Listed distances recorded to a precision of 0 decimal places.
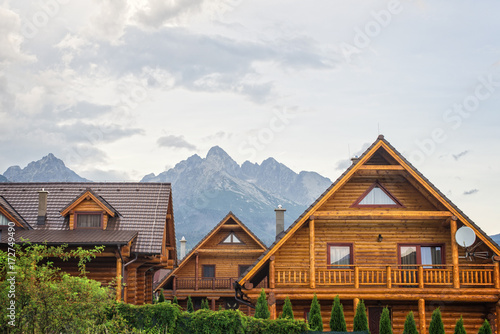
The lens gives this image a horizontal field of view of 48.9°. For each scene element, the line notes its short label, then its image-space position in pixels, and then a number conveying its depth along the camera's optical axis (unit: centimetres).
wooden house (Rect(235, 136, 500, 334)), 2009
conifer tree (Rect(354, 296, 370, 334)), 1816
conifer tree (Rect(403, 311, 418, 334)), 1789
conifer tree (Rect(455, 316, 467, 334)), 1769
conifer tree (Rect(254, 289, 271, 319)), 1889
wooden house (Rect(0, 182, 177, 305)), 2261
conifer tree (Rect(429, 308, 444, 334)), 1817
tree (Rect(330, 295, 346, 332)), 1816
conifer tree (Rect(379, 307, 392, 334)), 1817
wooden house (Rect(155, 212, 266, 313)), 3534
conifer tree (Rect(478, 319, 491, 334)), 1745
